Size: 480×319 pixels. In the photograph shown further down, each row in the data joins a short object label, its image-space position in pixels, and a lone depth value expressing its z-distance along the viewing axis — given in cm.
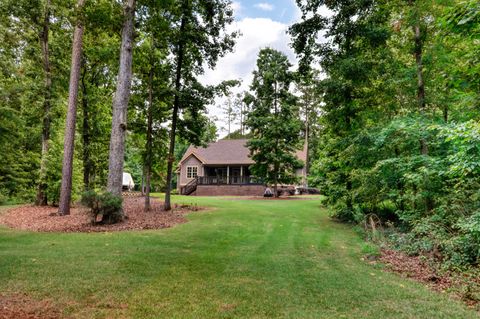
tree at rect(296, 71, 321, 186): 4509
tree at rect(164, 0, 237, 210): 1376
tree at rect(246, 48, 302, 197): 2542
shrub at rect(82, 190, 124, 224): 939
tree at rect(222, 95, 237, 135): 5366
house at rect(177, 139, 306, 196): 3172
